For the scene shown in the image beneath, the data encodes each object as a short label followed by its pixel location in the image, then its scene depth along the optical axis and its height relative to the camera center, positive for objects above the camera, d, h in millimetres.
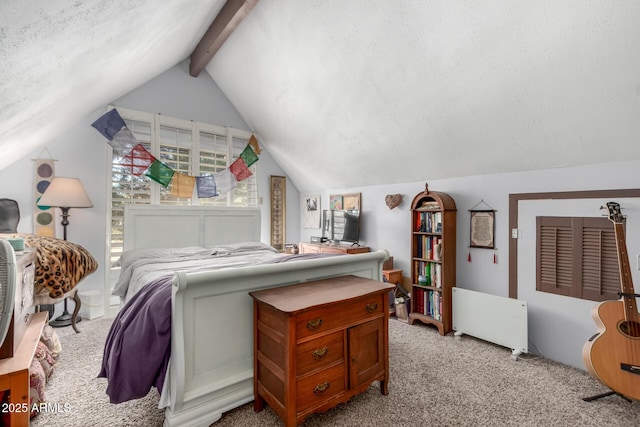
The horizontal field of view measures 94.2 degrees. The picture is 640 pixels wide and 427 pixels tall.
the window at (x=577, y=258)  2291 -336
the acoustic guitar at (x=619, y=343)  1834 -799
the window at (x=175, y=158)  3896 +870
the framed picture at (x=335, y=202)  4766 +236
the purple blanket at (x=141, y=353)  1607 -750
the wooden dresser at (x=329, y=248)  4074 -462
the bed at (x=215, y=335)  1629 -709
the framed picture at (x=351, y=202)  4473 +227
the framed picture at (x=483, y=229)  2996 -123
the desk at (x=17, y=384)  1371 -783
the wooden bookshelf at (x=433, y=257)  3100 -441
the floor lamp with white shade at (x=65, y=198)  3184 +191
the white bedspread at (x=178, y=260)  2422 -421
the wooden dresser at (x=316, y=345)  1568 -751
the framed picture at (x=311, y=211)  5184 +96
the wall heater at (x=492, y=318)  2611 -957
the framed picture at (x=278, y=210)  5234 +114
